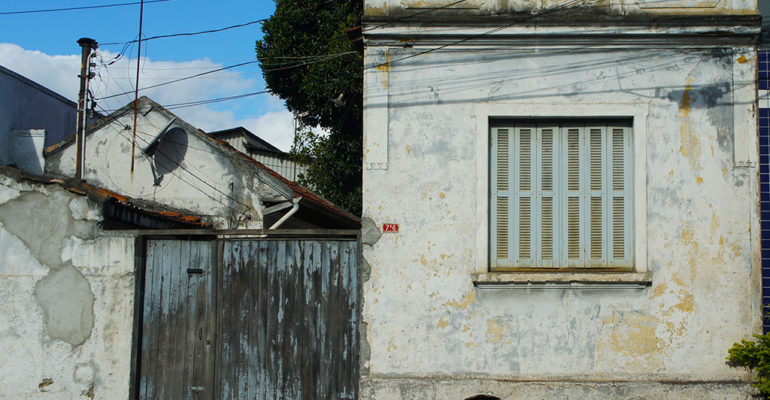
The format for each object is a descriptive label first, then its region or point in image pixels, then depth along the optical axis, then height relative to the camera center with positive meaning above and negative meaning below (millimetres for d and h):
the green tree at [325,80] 15375 +3906
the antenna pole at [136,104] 9516 +2388
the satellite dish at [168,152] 11375 +1594
